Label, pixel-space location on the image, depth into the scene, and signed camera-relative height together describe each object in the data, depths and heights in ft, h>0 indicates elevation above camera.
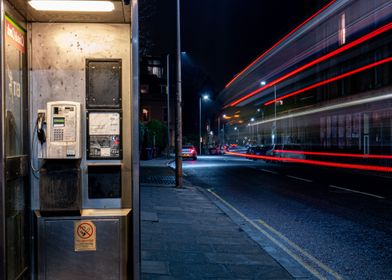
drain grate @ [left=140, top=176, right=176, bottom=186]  59.62 -5.89
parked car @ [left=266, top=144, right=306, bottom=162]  92.84 -2.97
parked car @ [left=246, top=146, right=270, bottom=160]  124.22 -3.39
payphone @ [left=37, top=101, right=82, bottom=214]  14.16 -0.38
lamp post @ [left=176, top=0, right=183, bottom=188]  52.19 +0.24
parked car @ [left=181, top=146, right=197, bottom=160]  138.34 -4.19
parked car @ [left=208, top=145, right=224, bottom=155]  210.38 -5.10
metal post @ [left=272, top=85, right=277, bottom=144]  94.07 +1.11
